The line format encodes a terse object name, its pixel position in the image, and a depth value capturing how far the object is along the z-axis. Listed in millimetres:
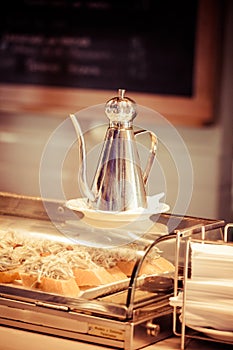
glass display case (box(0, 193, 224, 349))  1434
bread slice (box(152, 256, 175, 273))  1483
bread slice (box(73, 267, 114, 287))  1483
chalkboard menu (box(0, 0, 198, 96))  2849
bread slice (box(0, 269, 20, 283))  1544
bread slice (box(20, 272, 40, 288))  1509
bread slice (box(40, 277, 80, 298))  1478
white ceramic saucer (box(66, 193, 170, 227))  1553
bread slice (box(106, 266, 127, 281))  1481
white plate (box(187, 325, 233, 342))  1413
